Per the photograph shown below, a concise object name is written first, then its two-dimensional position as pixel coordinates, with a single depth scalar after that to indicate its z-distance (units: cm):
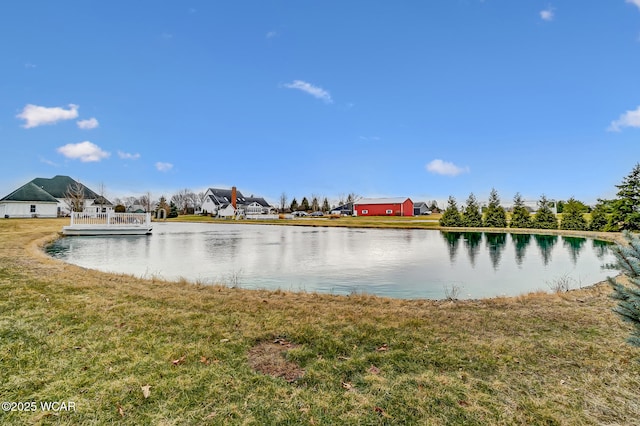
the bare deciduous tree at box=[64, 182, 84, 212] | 4098
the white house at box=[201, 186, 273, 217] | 6481
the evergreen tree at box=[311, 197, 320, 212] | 8138
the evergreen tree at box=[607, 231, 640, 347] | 213
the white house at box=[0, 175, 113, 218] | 3700
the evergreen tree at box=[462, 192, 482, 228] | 3881
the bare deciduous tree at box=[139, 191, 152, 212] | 7643
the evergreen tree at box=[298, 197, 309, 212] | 8044
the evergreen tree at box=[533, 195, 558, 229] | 3462
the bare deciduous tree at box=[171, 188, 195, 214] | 8825
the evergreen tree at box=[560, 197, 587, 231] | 3209
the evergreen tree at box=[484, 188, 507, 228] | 3820
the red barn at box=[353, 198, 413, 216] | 6555
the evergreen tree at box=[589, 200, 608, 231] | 3001
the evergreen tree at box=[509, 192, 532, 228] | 3612
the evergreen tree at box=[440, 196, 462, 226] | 3921
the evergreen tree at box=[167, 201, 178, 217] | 6311
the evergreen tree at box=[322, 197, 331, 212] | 8306
